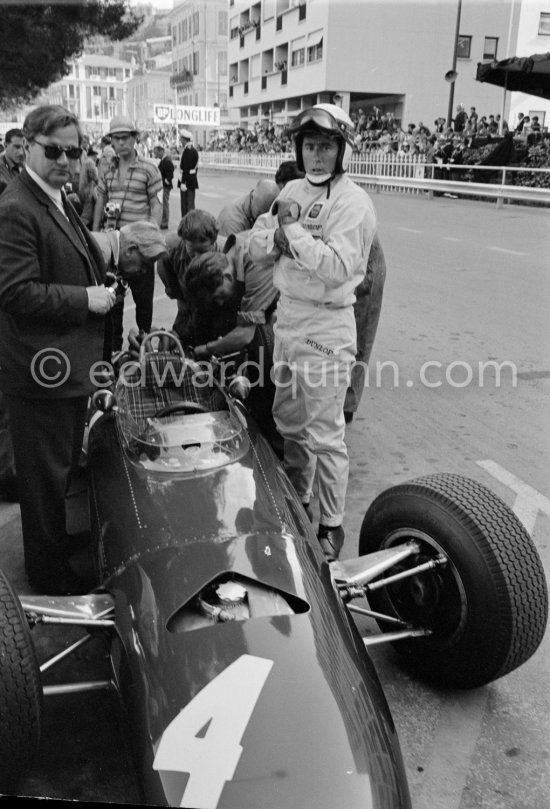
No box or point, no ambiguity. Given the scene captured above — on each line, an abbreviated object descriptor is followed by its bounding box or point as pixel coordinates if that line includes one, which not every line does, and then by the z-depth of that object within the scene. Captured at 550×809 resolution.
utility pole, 25.81
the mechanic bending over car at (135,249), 3.68
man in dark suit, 2.75
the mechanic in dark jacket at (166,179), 16.36
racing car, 1.68
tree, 18.83
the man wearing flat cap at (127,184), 7.27
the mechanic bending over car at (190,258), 4.27
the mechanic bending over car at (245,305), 4.02
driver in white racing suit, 3.23
